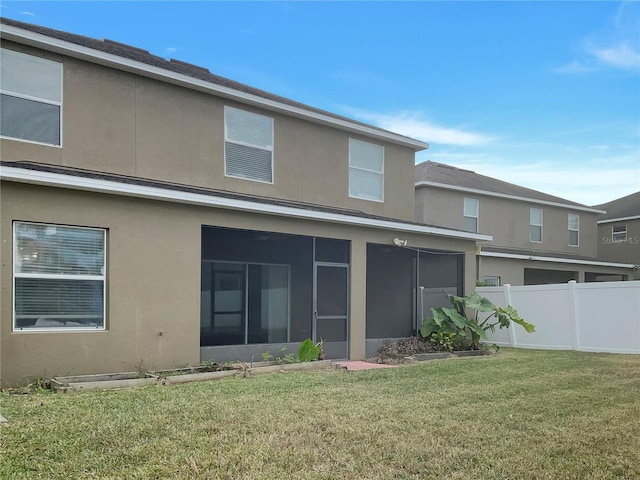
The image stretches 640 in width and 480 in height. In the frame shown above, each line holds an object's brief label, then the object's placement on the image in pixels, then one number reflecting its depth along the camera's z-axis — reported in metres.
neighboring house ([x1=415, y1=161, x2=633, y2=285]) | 21.06
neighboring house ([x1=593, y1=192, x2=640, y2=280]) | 28.72
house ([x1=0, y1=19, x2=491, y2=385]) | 8.40
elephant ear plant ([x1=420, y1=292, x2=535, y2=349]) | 13.74
